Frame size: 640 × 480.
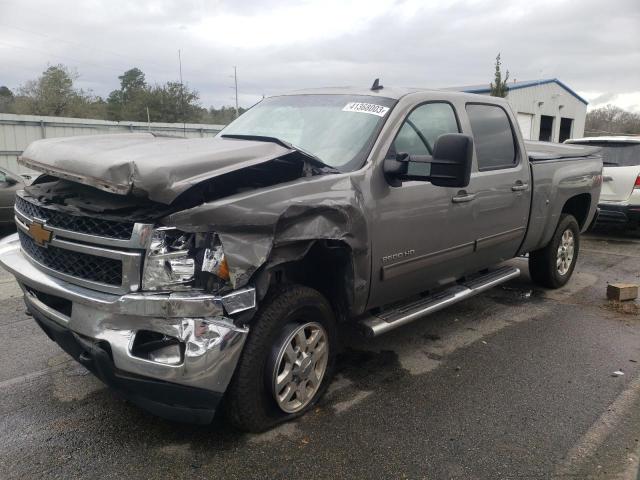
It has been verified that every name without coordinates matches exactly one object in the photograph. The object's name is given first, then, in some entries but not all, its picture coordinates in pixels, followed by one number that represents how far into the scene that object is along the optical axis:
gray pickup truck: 2.49
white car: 8.70
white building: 28.22
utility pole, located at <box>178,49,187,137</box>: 44.75
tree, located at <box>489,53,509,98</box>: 18.12
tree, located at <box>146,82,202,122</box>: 43.88
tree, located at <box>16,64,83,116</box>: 36.16
